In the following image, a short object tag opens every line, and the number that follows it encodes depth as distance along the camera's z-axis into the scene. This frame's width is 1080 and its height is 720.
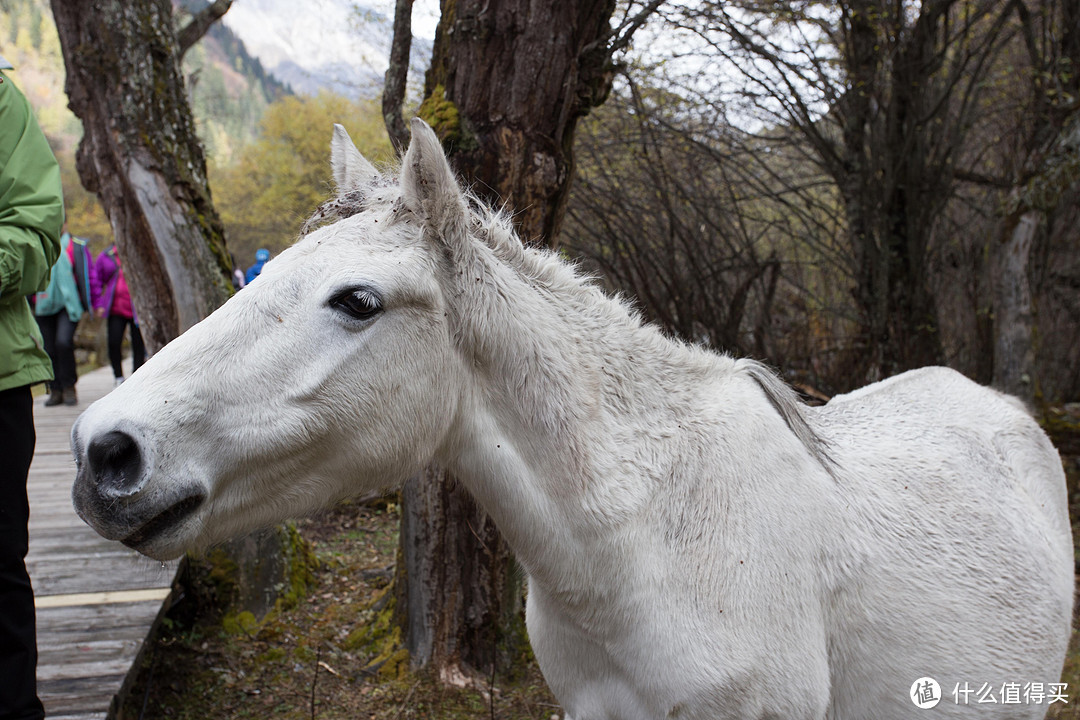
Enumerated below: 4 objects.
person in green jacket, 2.12
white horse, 1.48
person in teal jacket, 7.70
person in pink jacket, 8.45
